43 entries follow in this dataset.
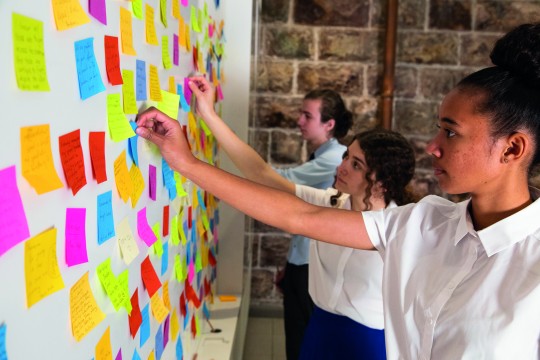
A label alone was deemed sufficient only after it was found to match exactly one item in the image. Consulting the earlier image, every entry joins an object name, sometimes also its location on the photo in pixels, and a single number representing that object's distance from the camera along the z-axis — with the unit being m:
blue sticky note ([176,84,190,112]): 1.35
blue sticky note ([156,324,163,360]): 1.24
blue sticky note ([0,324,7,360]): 0.52
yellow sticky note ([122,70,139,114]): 0.89
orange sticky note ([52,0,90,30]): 0.61
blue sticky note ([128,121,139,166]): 0.95
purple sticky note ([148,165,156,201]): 1.10
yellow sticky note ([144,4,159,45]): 1.02
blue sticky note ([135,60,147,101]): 0.97
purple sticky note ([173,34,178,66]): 1.29
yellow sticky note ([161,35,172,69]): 1.16
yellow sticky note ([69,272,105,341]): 0.71
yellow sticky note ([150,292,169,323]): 1.18
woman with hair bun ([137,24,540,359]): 1.02
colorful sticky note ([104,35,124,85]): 0.80
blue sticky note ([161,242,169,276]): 1.26
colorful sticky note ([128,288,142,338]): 1.00
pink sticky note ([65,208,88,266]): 0.68
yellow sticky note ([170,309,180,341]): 1.42
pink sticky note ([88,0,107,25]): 0.73
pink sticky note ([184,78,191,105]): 1.44
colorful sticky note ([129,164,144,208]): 0.97
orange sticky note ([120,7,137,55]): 0.87
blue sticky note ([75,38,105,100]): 0.69
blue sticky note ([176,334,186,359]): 1.51
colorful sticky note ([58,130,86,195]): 0.65
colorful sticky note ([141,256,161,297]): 1.08
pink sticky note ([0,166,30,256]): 0.51
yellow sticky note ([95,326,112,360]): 0.82
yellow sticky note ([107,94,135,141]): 0.83
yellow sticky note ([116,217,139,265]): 0.90
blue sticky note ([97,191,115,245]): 0.80
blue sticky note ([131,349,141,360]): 1.04
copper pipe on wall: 3.20
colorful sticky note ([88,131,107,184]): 0.76
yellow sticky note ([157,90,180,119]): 1.15
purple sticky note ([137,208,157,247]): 1.03
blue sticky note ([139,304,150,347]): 1.09
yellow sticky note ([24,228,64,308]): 0.57
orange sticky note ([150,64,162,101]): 1.08
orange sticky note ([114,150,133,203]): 0.88
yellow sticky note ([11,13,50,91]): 0.52
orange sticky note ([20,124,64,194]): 0.55
